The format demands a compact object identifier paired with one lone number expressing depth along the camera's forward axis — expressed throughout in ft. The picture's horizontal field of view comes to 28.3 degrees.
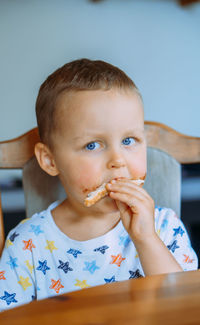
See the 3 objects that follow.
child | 3.09
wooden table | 1.55
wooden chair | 3.79
